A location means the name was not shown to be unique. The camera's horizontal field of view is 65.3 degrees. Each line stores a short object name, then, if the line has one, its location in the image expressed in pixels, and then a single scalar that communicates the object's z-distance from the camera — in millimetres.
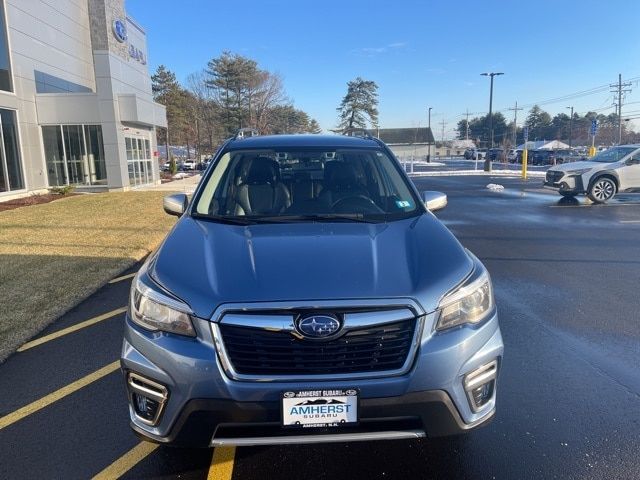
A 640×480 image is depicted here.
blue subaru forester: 2240
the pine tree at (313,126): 103656
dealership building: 19812
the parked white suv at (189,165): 51312
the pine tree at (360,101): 81500
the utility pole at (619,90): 70406
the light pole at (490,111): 37062
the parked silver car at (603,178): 15200
